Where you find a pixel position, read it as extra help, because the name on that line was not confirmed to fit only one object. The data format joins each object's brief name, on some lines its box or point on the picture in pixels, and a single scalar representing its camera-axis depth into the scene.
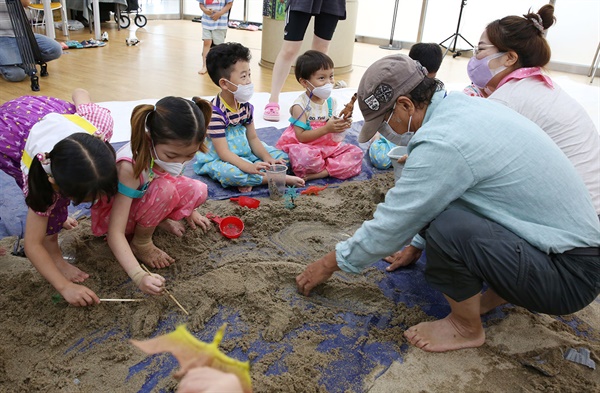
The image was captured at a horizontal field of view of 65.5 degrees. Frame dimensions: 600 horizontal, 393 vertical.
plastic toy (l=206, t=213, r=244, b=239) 2.06
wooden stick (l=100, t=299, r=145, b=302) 1.52
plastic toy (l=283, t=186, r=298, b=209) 2.34
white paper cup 2.16
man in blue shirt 1.29
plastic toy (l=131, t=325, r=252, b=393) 0.69
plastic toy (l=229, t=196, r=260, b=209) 2.32
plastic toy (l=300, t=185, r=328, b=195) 2.56
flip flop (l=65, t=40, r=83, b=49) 6.07
